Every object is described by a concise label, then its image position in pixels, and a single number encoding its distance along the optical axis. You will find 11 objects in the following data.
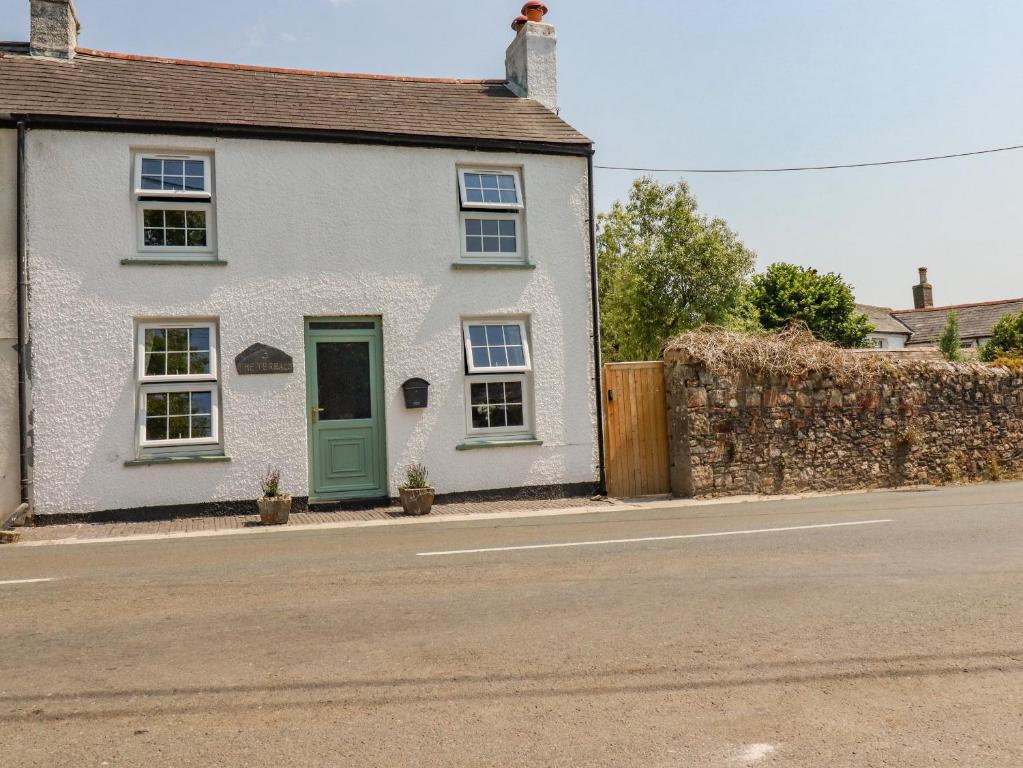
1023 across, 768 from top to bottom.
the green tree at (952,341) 35.18
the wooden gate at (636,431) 13.17
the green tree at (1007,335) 35.44
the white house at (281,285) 11.01
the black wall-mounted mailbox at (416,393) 12.05
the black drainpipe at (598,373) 13.05
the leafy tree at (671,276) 26.92
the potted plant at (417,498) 11.36
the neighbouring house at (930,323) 46.87
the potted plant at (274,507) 10.74
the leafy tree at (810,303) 32.72
